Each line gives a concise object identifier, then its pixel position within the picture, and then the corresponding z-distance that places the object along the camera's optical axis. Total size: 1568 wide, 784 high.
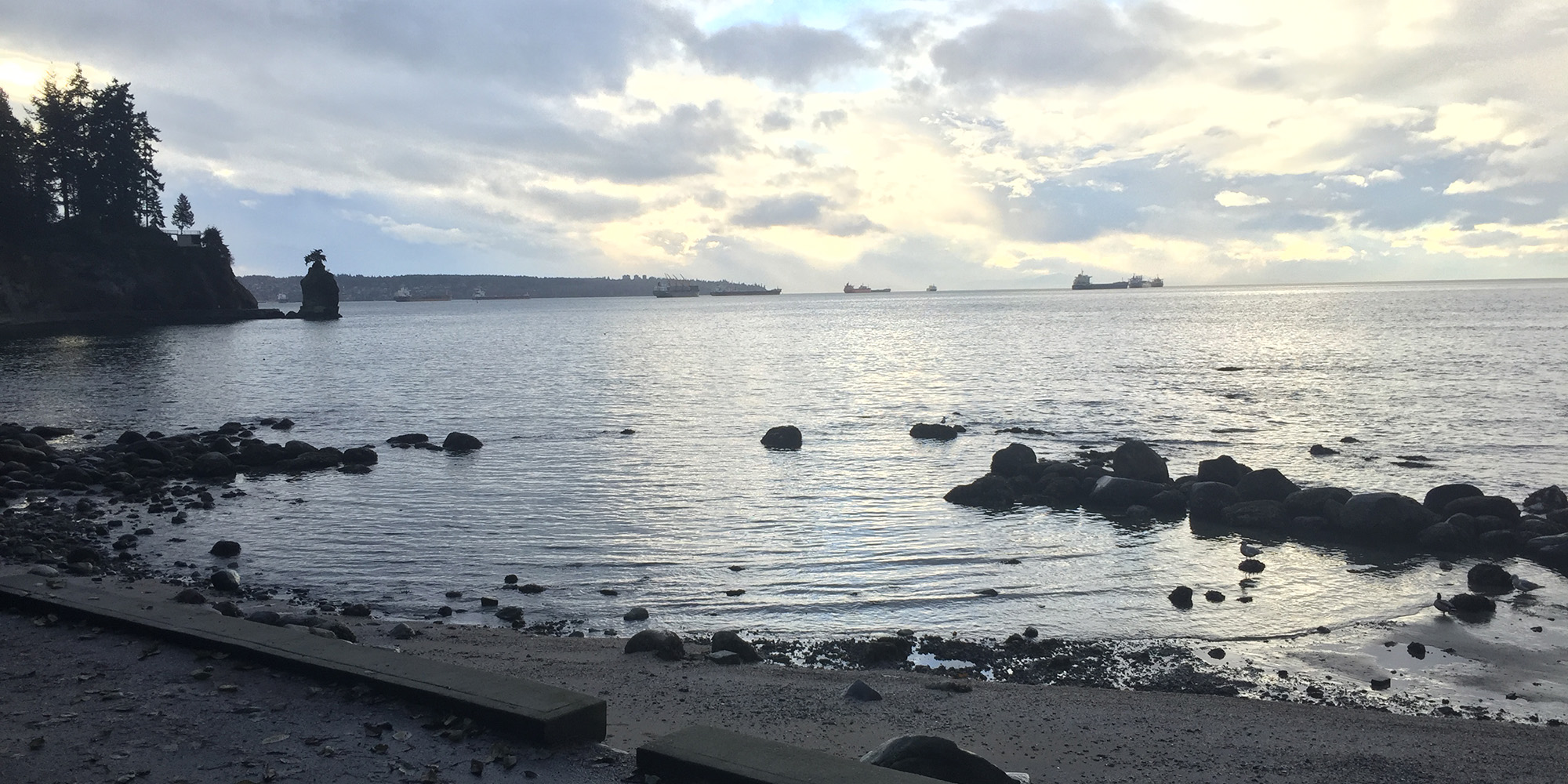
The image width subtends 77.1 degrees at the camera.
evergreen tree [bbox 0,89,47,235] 98.00
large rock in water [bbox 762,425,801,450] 31.19
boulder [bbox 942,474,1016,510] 22.28
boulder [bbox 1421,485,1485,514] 19.94
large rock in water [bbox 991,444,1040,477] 24.61
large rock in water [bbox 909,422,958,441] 33.47
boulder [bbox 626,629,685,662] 11.38
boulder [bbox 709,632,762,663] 11.52
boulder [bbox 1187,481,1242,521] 20.47
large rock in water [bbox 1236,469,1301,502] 21.12
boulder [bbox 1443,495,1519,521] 19.02
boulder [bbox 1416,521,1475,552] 17.92
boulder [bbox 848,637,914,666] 11.88
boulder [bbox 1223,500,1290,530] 19.88
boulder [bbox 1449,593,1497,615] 14.21
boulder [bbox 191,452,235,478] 25.38
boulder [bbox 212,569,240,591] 14.46
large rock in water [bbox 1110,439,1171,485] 23.75
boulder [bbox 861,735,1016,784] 6.99
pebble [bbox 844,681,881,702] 10.05
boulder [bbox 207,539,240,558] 16.92
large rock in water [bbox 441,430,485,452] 30.69
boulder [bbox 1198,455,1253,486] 22.80
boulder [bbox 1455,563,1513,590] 15.48
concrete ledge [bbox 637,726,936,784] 6.11
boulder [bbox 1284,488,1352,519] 19.69
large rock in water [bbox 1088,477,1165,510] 22.02
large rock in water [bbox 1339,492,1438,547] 18.47
